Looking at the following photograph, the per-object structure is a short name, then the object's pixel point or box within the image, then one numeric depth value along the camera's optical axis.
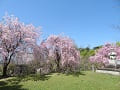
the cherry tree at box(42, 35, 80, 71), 8.61
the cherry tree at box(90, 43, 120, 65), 12.18
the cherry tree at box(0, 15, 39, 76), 7.21
